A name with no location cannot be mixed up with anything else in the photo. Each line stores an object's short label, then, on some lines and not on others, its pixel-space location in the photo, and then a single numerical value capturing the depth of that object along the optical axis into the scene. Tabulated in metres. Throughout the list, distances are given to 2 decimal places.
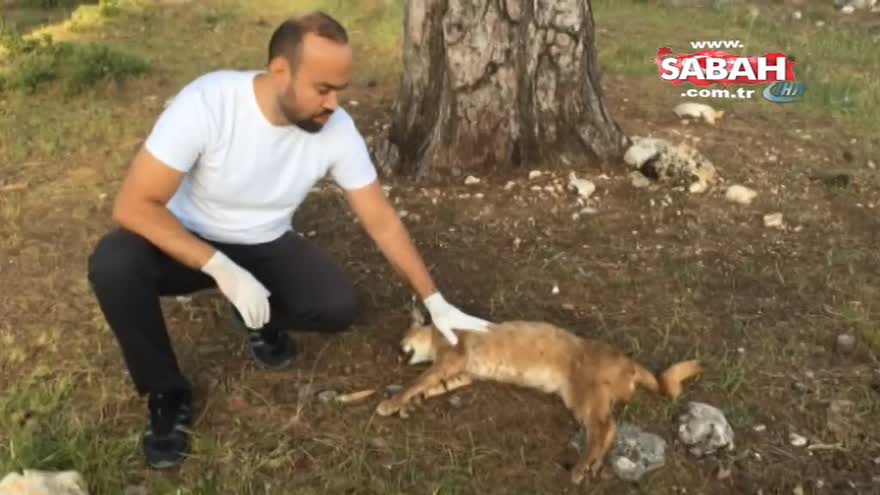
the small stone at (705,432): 2.57
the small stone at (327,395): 2.78
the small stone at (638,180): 4.07
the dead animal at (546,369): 2.63
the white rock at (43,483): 2.26
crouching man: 2.47
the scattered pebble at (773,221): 3.83
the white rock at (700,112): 4.97
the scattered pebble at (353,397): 2.76
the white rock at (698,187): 4.06
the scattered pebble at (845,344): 3.02
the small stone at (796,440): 2.63
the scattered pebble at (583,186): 3.98
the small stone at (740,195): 4.00
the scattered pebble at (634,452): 2.48
